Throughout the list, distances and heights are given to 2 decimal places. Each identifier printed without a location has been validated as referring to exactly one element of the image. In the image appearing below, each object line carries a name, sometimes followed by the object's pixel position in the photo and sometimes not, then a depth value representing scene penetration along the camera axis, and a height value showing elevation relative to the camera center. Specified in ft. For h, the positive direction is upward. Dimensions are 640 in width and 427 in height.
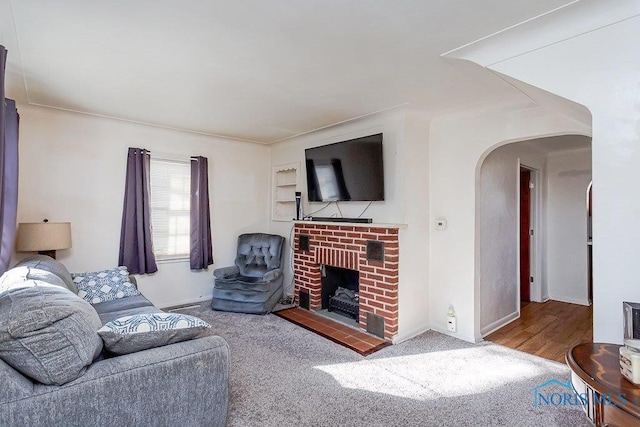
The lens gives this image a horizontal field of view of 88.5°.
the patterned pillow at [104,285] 9.59 -2.20
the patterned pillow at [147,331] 4.85 -1.84
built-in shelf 15.87 +0.85
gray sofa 3.98 -2.26
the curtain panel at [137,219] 12.16 -0.24
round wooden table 3.22 -1.94
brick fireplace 10.50 -1.94
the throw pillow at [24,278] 5.34 -1.17
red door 15.42 -1.31
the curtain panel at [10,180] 7.82 +0.87
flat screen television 11.10 +1.41
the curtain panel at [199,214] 13.93 -0.11
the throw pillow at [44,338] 4.00 -1.57
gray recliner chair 12.73 -2.78
